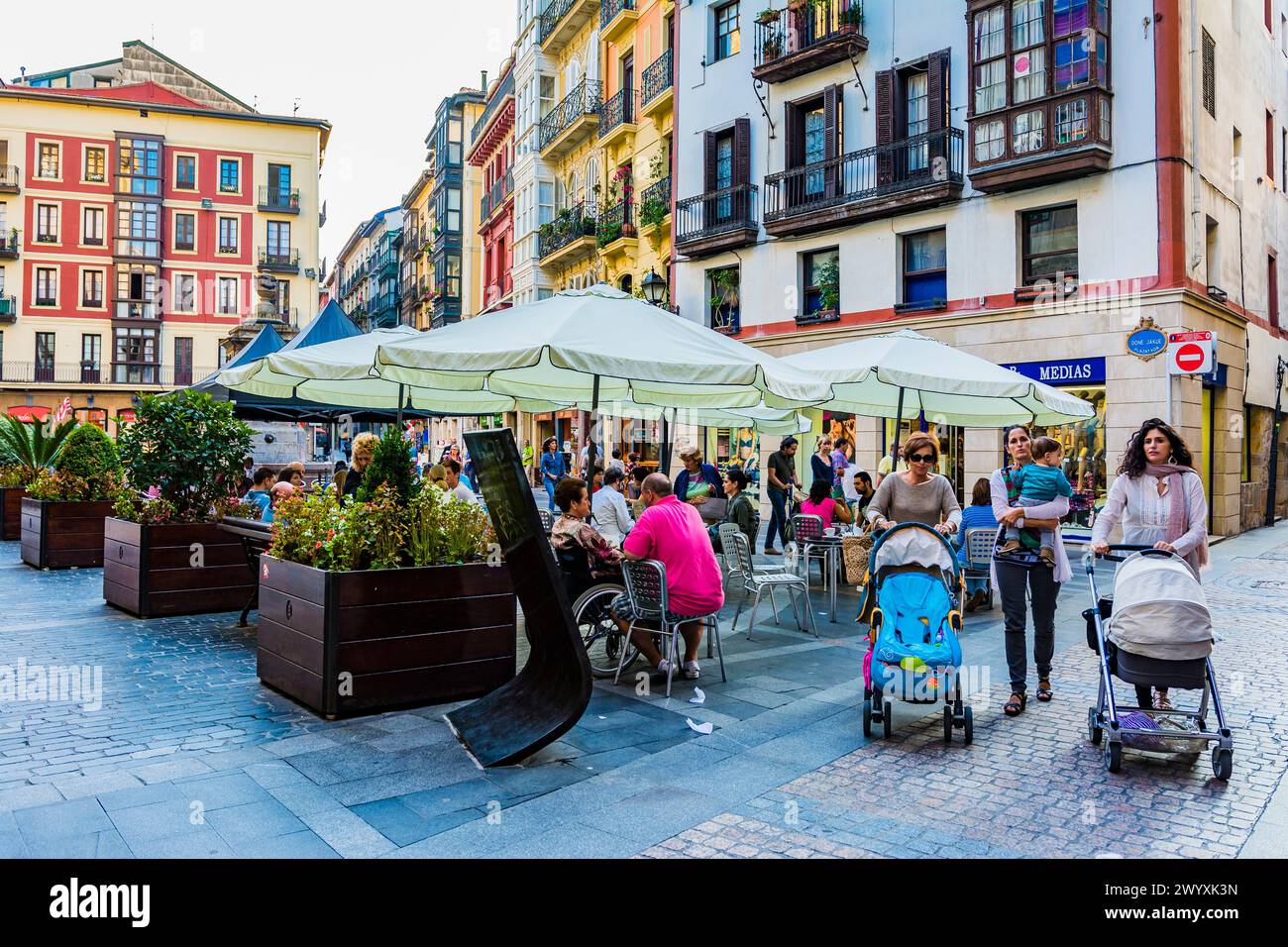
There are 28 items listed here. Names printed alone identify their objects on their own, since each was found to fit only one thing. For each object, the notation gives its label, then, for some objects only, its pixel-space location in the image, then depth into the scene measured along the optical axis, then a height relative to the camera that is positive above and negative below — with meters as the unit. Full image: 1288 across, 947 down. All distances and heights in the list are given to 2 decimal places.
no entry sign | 15.27 +2.05
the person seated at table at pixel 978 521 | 10.30 -0.41
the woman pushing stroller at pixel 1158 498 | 5.80 -0.09
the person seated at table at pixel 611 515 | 8.35 -0.29
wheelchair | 7.24 -0.93
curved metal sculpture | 5.02 -0.86
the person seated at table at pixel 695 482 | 13.02 +0.00
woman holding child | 6.37 -0.56
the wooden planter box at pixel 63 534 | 12.98 -0.72
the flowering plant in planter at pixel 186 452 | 9.41 +0.30
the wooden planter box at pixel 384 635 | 5.75 -0.97
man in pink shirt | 6.89 -0.52
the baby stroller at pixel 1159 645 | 5.09 -0.87
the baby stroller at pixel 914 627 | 5.49 -0.85
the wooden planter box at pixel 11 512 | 16.94 -0.55
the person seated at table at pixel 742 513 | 13.28 -0.43
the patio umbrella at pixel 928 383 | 10.09 +1.14
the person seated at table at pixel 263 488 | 10.09 -0.07
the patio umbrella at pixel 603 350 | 7.18 +1.05
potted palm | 15.86 +0.43
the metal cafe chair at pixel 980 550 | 10.05 -0.71
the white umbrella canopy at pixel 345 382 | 9.95 +1.20
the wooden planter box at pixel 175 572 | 9.23 -0.89
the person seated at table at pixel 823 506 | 11.34 -0.29
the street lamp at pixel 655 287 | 18.44 +3.80
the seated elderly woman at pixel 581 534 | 7.28 -0.40
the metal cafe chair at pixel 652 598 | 6.75 -0.83
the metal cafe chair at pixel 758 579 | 8.64 -0.87
